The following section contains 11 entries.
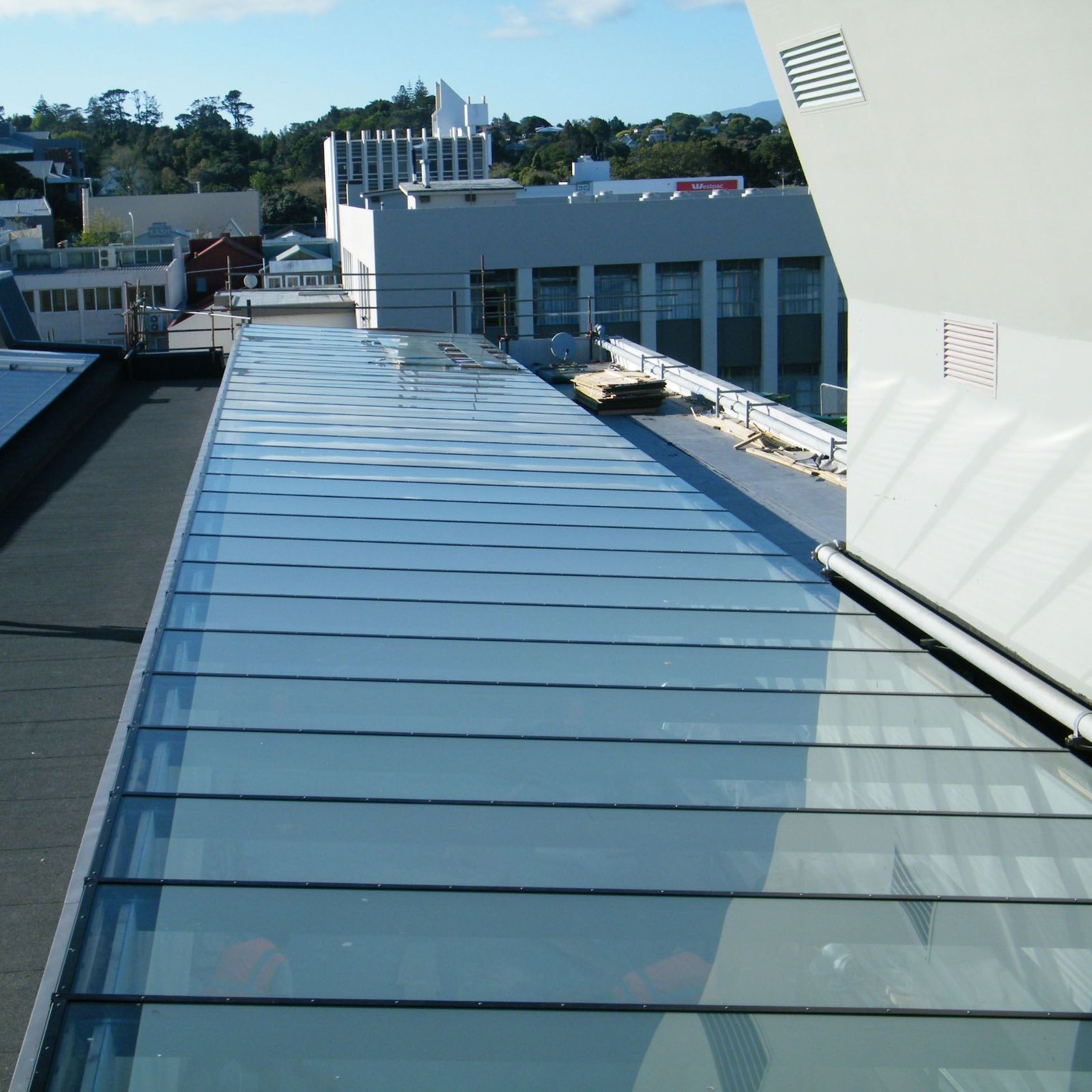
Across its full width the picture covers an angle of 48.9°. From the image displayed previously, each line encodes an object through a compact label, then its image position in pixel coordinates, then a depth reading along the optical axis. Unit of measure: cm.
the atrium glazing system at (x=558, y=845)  409
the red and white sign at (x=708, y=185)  6350
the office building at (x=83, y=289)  5881
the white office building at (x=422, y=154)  8550
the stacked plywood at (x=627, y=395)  2334
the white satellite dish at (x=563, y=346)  2919
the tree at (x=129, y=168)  14888
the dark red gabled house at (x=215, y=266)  7031
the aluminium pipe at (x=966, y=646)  696
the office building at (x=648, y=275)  3888
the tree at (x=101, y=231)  8375
